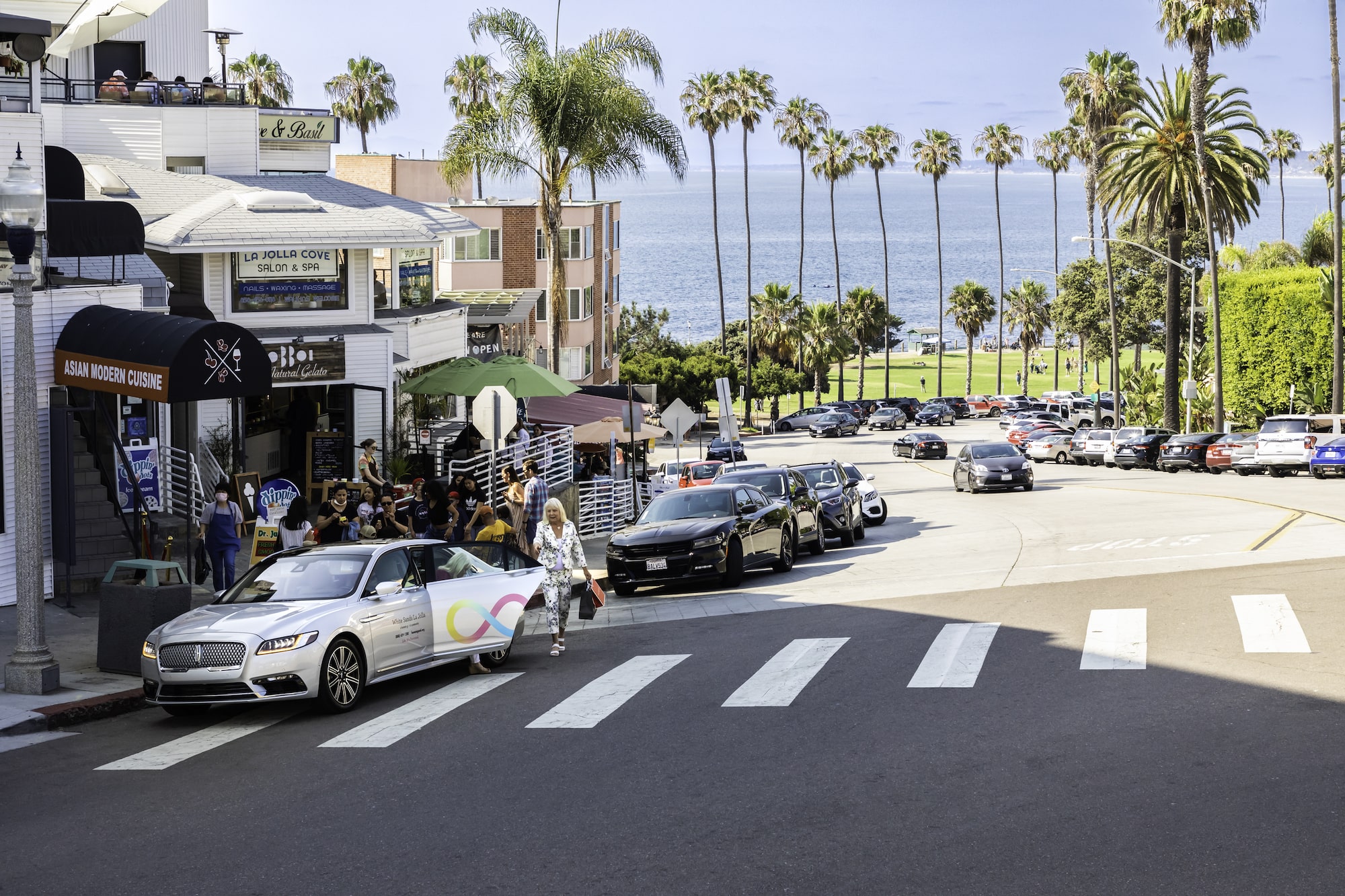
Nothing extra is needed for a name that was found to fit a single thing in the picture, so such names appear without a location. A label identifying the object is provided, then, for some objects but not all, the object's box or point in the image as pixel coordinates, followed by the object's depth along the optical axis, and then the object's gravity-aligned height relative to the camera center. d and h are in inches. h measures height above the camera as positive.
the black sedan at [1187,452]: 1815.9 -42.8
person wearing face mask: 672.4 -46.9
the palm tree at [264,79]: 2881.4 +737.1
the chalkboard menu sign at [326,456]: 1008.2 -14.1
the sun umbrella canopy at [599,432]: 1277.1 -1.3
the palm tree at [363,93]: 3506.4 +850.1
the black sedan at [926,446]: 2509.8 -40.2
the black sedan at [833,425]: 3314.5 +0.8
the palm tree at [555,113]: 1434.5 +322.5
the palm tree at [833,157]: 4340.6 +820.5
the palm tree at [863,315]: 4301.2 +333.6
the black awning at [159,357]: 669.3 +39.8
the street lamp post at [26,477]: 493.0 -12.2
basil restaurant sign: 1461.6 +316.7
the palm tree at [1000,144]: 4640.8 +909.0
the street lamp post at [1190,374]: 2274.9 +75.6
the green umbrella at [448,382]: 1110.4 +41.4
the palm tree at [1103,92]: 3056.1 +704.6
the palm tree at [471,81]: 3563.0 +887.3
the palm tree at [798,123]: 4175.7 +891.4
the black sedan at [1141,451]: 1966.0 -44.0
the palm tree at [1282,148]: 5285.4 +1000.6
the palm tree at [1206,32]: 2106.3 +575.6
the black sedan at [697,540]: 789.2 -62.4
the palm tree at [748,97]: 3654.0 +847.9
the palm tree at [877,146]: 4399.6 +866.3
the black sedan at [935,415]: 3604.8 +21.2
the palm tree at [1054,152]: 4623.5 +886.3
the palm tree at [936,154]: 4503.0 +856.3
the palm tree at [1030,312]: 4884.4 +378.7
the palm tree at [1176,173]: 2269.9 +398.1
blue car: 1492.4 -45.4
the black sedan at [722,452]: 2107.5 -35.4
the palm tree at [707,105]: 3671.3 +837.3
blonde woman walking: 573.3 -49.7
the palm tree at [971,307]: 4626.0 +381.1
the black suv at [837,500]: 1035.3 -55.0
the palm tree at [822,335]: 4065.0 +258.9
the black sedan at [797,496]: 936.3 -46.1
